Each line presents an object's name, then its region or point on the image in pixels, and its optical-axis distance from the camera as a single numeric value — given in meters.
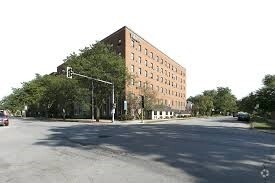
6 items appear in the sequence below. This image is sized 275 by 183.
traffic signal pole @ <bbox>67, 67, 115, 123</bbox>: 15.87
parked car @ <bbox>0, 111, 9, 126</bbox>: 16.96
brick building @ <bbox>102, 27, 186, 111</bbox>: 28.82
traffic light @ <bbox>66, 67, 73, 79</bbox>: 15.87
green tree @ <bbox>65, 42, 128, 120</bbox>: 22.97
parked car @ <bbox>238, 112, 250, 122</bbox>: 26.62
